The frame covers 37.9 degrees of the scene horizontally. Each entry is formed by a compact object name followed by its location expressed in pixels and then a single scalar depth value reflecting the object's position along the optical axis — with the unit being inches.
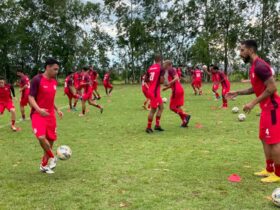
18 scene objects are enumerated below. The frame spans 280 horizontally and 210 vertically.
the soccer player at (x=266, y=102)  238.1
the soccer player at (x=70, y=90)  751.7
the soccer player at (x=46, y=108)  275.6
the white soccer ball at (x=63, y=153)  289.7
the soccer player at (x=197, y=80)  1058.2
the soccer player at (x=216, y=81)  773.0
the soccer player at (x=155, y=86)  463.4
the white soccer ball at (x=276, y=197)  208.2
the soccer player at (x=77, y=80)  763.3
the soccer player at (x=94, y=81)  973.5
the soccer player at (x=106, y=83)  1153.1
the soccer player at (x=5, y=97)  523.7
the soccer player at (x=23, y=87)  580.4
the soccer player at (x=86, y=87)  667.4
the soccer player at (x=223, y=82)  722.5
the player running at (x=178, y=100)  497.9
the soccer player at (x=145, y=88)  665.6
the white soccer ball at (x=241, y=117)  539.7
